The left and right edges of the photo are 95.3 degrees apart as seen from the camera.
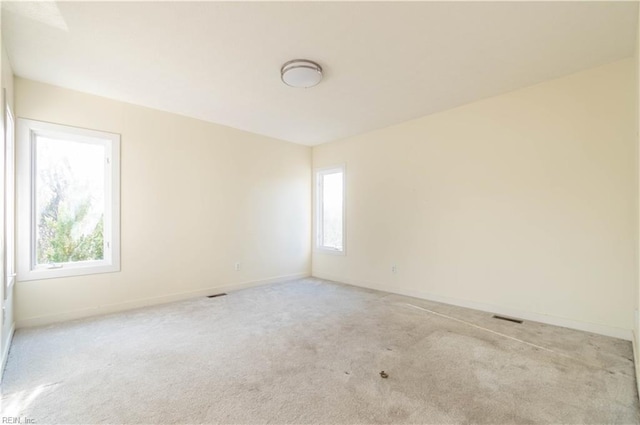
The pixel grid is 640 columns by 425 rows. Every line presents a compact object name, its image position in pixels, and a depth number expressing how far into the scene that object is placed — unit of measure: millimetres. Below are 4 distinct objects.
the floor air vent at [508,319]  3179
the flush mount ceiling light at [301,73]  2689
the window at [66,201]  3029
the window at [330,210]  5410
